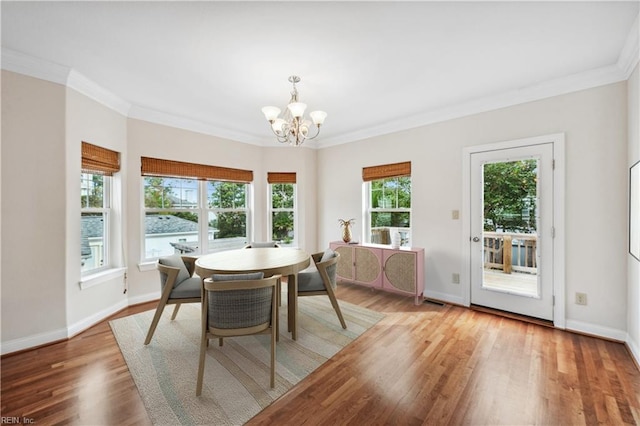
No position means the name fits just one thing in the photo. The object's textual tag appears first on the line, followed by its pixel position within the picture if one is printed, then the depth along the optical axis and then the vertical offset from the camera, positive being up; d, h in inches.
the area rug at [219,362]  65.8 -47.5
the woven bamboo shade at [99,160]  110.9 +23.5
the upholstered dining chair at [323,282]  104.0 -28.1
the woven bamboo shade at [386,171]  151.9 +24.9
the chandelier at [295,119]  93.1 +35.0
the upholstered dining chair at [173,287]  94.4 -27.4
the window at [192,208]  144.1 +3.2
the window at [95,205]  114.0 +3.6
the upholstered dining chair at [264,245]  146.3 -17.9
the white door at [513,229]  111.0 -7.7
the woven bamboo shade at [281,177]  186.7 +25.0
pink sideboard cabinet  136.4 -30.3
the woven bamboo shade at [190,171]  138.9 +24.5
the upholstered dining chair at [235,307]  69.9 -25.6
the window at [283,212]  189.9 +0.4
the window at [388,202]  155.3 +6.5
